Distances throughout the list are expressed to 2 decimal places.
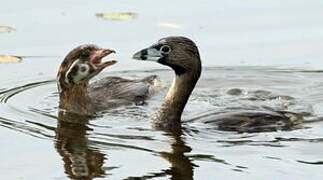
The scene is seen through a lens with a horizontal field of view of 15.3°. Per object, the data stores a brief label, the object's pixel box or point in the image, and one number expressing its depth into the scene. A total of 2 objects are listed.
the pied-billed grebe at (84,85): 14.40
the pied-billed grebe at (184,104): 13.05
